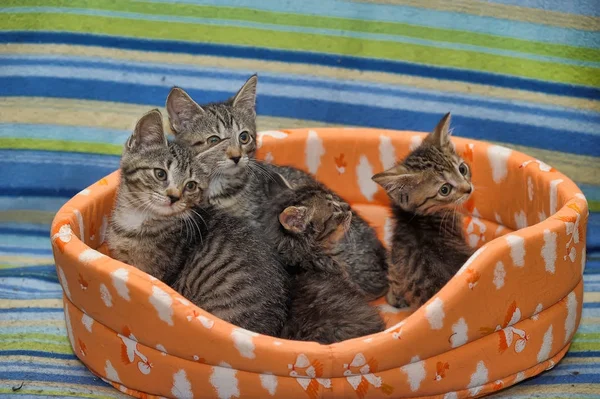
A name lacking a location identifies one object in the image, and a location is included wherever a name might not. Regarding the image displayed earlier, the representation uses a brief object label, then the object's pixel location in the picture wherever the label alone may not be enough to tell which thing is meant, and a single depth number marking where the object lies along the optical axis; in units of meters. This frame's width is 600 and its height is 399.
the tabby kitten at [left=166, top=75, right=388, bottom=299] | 3.04
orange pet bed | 2.27
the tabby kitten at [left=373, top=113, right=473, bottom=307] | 2.93
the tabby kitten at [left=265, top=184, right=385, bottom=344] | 2.52
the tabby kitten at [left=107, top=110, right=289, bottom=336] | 2.59
